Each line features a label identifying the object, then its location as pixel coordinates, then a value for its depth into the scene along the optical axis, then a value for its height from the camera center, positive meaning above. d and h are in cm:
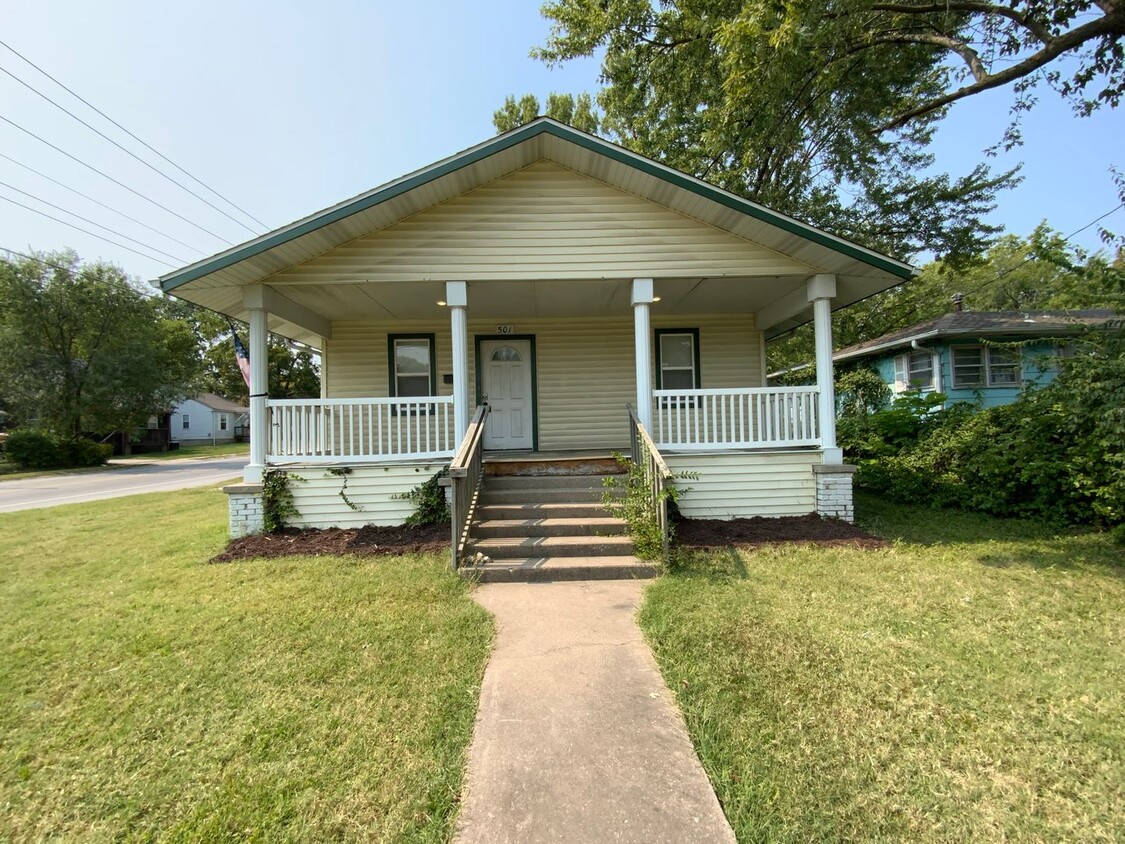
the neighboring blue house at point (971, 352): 1377 +197
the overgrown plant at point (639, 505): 533 -87
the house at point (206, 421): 4695 +182
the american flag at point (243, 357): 742 +122
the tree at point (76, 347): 2400 +477
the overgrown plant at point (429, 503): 685 -92
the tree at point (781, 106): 771 +675
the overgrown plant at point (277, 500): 681 -82
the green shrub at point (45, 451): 2230 -32
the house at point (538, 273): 652 +216
